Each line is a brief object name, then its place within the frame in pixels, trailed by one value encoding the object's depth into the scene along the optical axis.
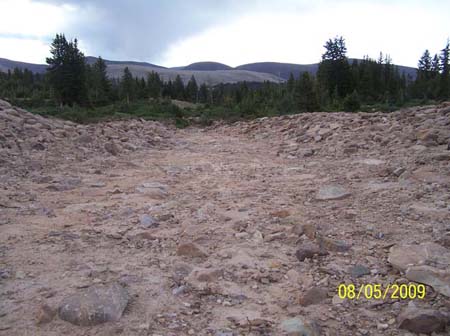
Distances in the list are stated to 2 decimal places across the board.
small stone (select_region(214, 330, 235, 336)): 2.23
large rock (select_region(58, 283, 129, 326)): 2.33
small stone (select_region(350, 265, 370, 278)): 2.85
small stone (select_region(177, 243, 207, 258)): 3.33
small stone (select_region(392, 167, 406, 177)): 5.27
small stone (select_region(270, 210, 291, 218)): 4.22
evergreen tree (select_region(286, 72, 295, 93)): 47.49
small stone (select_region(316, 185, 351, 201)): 4.72
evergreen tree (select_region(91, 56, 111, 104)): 38.34
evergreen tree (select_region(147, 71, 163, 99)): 52.90
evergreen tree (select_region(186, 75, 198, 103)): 66.19
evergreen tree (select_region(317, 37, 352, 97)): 33.12
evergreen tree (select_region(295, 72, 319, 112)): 20.15
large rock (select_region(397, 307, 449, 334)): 2.13
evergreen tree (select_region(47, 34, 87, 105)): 29.39
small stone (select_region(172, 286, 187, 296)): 2.71
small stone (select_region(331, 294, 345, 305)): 2.52
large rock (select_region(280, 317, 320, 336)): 2.21
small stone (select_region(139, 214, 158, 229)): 4.08
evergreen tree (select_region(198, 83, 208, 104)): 69.00
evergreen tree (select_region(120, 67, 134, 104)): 45.12
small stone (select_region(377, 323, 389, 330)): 2.23
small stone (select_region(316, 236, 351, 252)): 3.26
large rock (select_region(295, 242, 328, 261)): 3.19
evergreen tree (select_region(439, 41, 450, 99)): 42.12
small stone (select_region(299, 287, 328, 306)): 2.55
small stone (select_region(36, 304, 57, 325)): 2.32
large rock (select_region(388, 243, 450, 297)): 2.50
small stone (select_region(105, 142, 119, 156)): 8.73
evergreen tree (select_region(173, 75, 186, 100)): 64.75
